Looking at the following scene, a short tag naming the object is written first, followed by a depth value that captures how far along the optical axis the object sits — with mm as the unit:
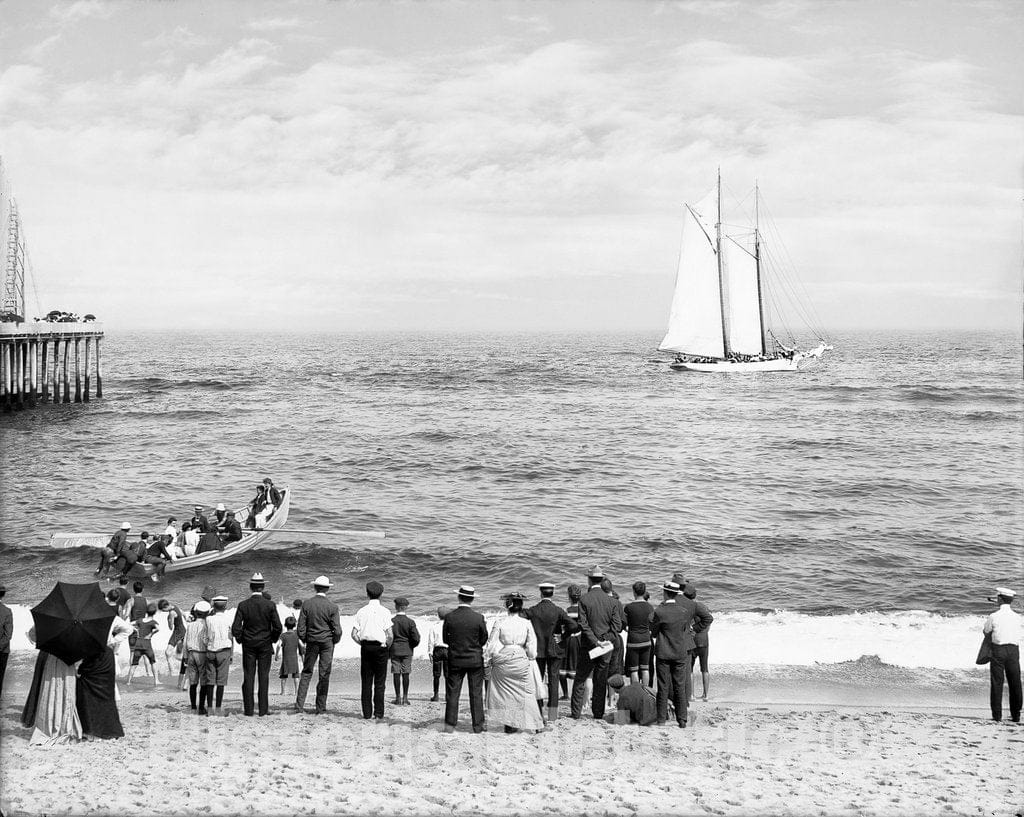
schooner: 103625
